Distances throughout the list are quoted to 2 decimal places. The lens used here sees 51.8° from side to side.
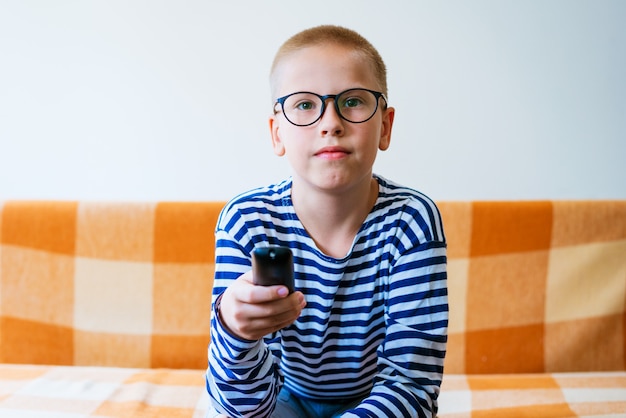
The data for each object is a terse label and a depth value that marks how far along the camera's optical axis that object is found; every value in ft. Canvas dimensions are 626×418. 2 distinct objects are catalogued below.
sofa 4.94
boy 2.94
